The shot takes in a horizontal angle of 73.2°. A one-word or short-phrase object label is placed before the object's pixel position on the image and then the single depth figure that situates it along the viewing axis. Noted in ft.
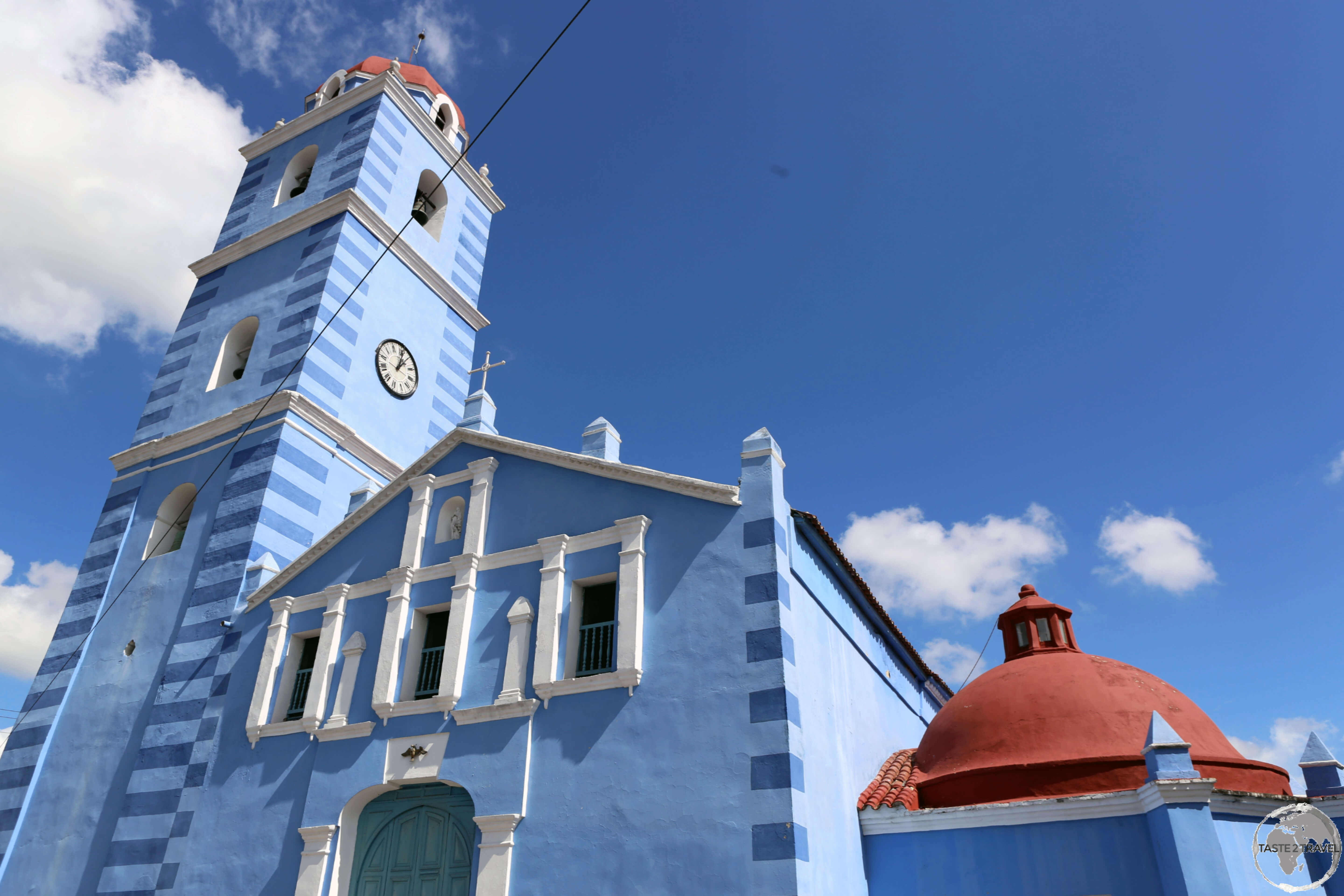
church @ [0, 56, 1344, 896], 33.27
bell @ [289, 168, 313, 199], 67.72
